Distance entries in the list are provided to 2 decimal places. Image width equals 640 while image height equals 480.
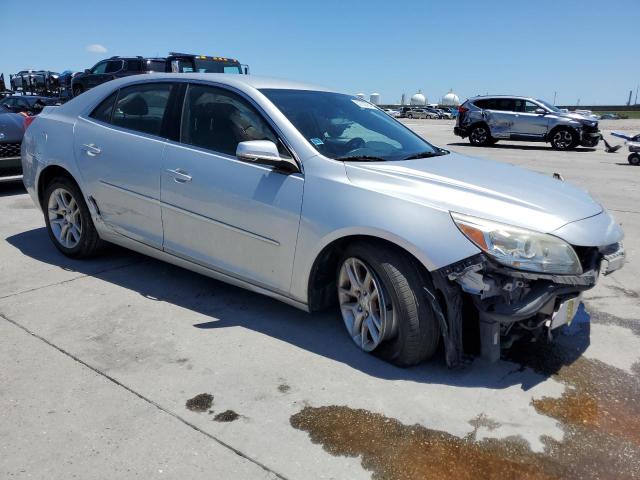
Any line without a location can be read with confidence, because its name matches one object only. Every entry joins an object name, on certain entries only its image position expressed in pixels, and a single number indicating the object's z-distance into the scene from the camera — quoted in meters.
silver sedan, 2.70
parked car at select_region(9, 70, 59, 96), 27.48
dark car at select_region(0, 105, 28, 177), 7.31
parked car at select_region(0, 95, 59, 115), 16.21
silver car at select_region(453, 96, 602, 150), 17.16
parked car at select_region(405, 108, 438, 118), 65.94
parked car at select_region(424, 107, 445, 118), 66.14
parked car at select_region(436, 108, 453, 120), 66.14
